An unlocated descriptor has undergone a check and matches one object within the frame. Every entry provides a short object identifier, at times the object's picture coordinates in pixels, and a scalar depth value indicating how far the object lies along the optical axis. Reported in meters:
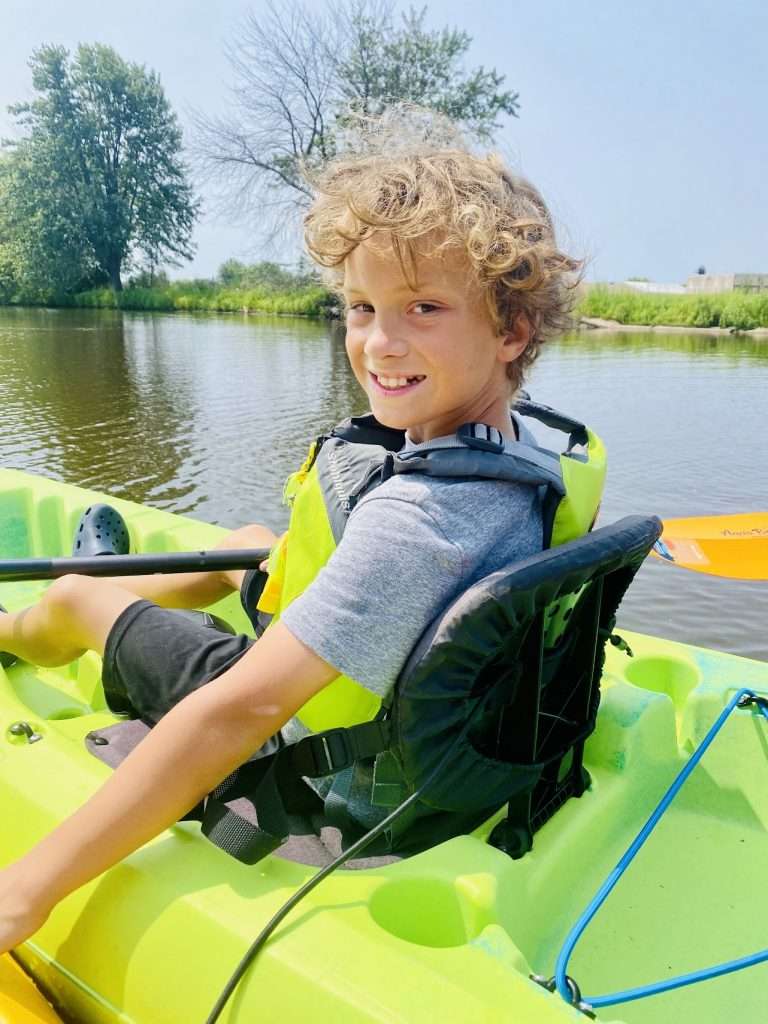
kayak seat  1.01
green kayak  1.01
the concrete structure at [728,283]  24.36
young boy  1.03
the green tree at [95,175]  28.41
